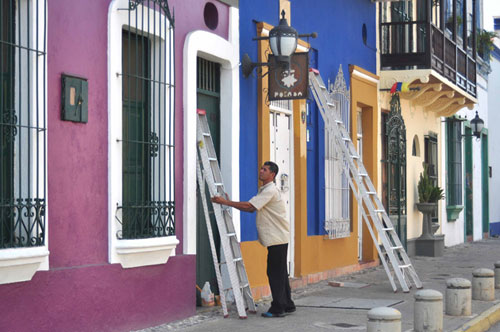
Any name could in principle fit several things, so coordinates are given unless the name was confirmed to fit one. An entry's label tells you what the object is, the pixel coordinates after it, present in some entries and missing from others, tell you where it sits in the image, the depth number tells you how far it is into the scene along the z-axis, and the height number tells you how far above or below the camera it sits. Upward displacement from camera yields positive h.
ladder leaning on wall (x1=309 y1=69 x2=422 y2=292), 12.02 +0.06
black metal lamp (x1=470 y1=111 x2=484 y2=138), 23.15 +1.35
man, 9.53 -0.63
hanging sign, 11.19 +1.27
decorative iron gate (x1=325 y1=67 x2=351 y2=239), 13.93 -0.07
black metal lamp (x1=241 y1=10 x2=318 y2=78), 10.66 +1.67
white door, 12.16 +0.39
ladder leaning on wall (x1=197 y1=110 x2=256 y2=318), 9.54 -0.56
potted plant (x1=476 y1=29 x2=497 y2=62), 24.95 +3.86
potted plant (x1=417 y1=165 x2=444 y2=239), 18.79 -0.50
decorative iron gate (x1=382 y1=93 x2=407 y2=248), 17.33 +0.21
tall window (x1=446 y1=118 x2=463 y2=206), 22.42 +0.39
